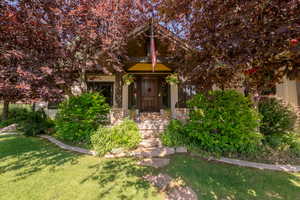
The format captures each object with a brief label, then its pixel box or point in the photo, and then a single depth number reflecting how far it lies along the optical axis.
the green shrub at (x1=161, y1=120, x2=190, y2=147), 4.56
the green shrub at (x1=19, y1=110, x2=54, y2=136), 6.61
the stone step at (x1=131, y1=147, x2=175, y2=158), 4.21
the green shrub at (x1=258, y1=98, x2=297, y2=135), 4.59
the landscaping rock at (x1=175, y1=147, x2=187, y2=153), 4.43
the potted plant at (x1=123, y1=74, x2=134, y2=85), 6.70
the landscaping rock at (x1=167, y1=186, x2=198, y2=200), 2.45
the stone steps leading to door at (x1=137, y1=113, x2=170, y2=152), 4.69
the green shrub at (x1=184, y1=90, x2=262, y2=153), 3.98
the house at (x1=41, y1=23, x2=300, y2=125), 5.77
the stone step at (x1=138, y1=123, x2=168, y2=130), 5.51
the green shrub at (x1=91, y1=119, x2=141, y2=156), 4.45
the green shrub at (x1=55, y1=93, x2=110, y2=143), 5.04
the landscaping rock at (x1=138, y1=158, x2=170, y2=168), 3.63
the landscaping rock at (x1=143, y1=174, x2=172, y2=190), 2.78
